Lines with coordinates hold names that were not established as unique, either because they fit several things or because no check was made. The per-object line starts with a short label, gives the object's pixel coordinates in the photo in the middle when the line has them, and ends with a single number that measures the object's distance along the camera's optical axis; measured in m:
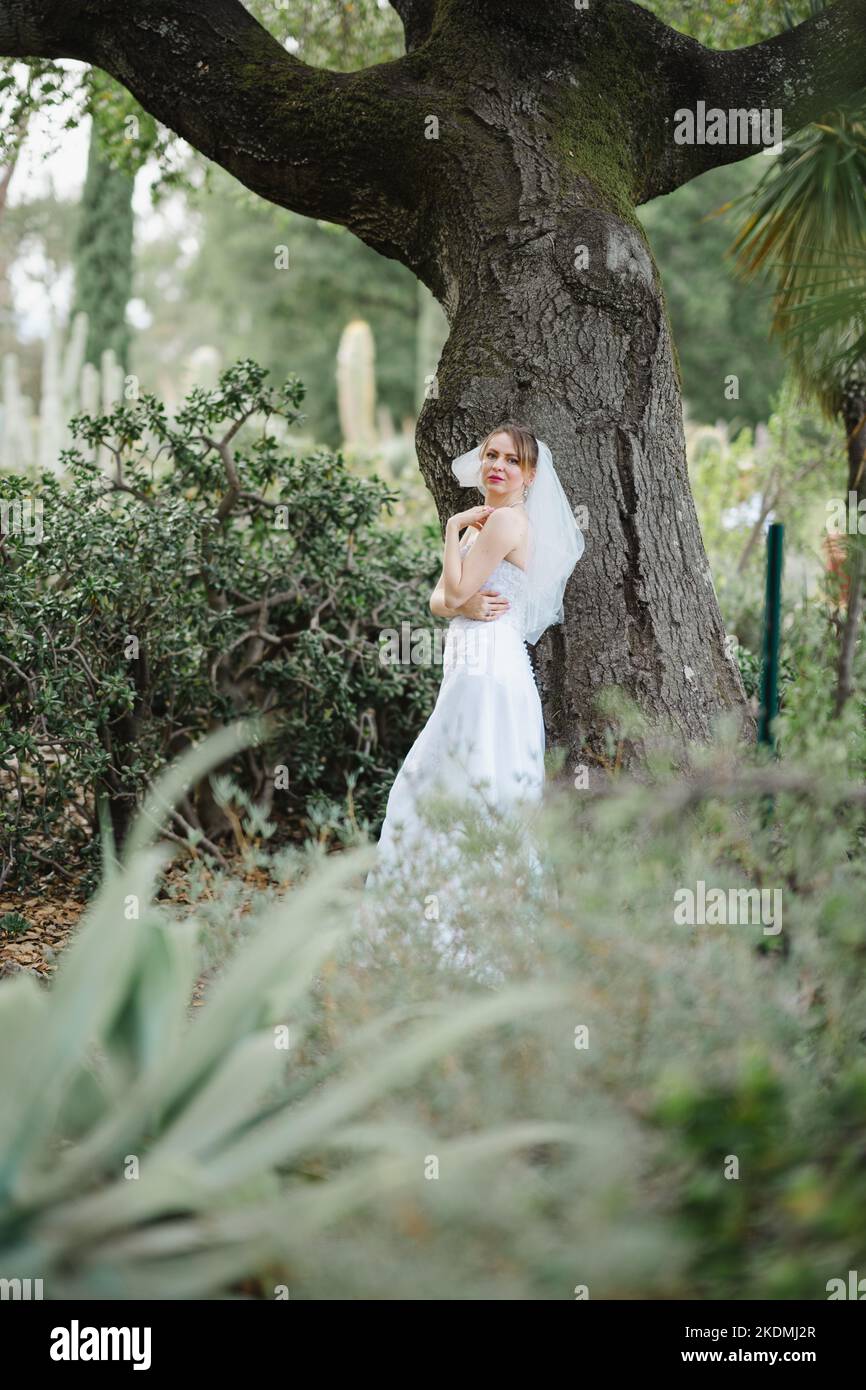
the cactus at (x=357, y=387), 19.19
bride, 5.17
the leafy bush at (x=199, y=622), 6.02
